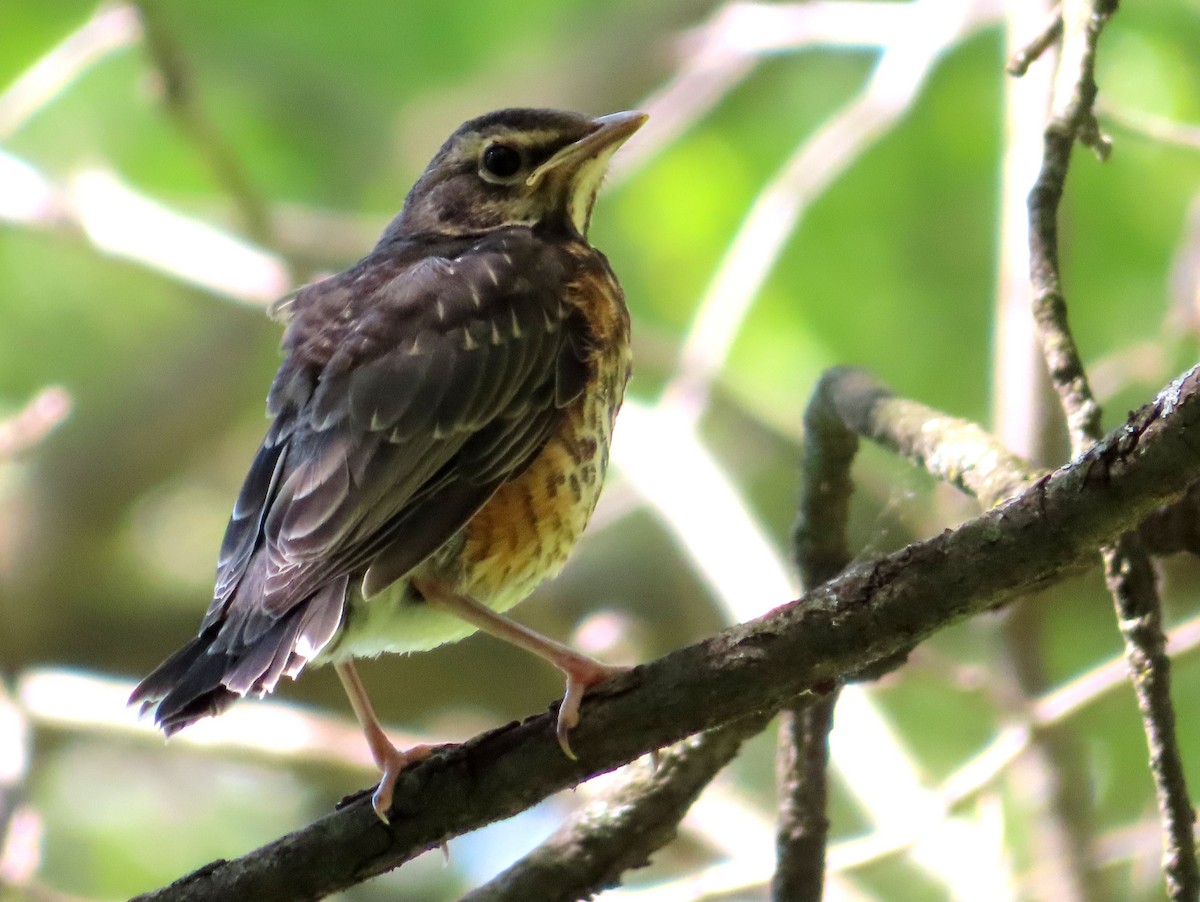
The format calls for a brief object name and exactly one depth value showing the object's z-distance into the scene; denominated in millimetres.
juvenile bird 6273
